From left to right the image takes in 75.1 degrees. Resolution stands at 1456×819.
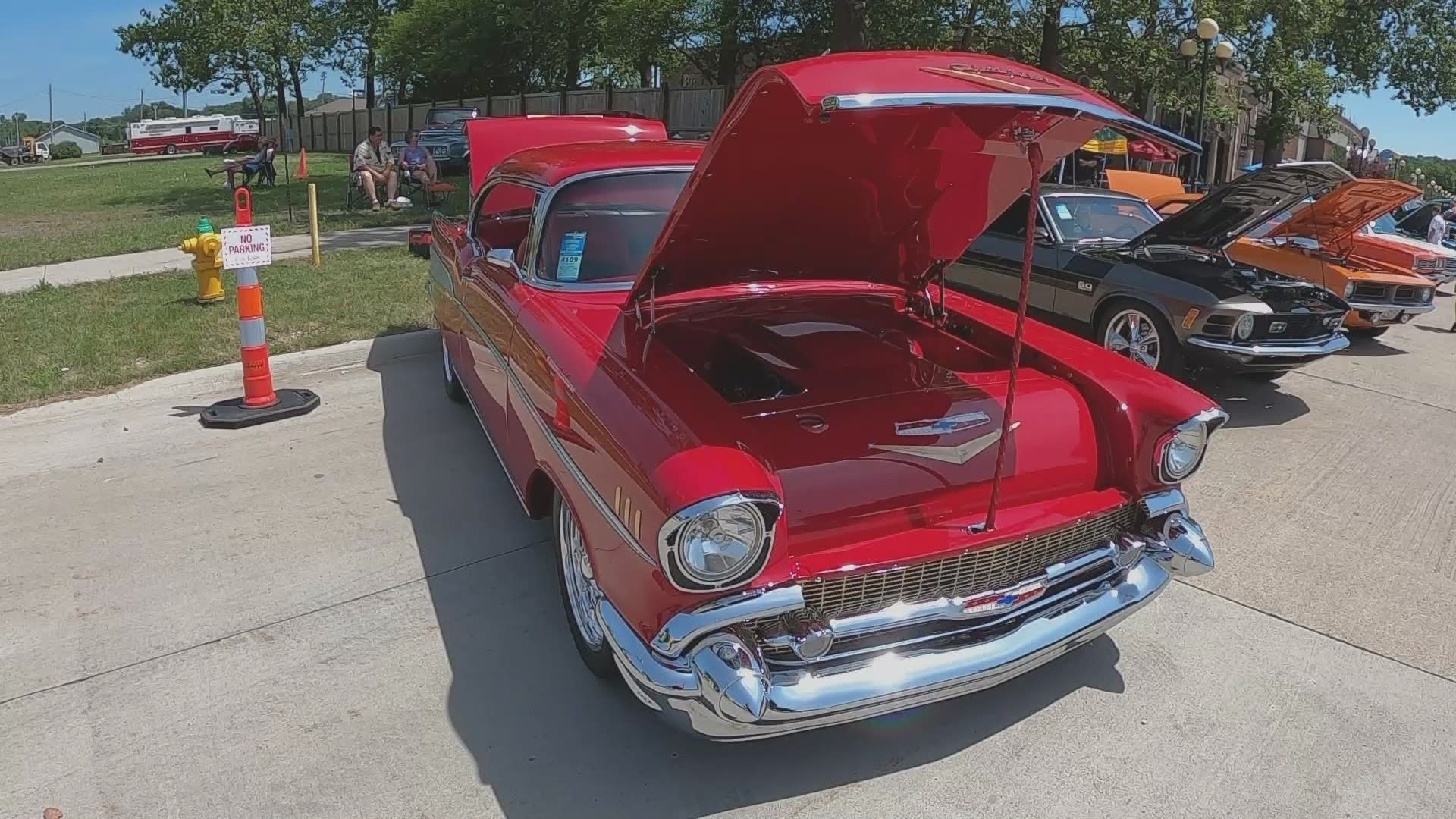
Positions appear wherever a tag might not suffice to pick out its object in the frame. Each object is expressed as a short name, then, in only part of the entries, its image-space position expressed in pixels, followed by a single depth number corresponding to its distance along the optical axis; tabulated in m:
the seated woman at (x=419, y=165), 14.68
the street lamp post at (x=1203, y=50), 15.98
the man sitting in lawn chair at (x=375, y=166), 14.38
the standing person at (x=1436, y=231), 12.77
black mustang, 5.91
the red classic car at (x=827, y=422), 2.35
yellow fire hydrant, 7.65
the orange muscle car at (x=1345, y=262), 7.92
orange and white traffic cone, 5.45
